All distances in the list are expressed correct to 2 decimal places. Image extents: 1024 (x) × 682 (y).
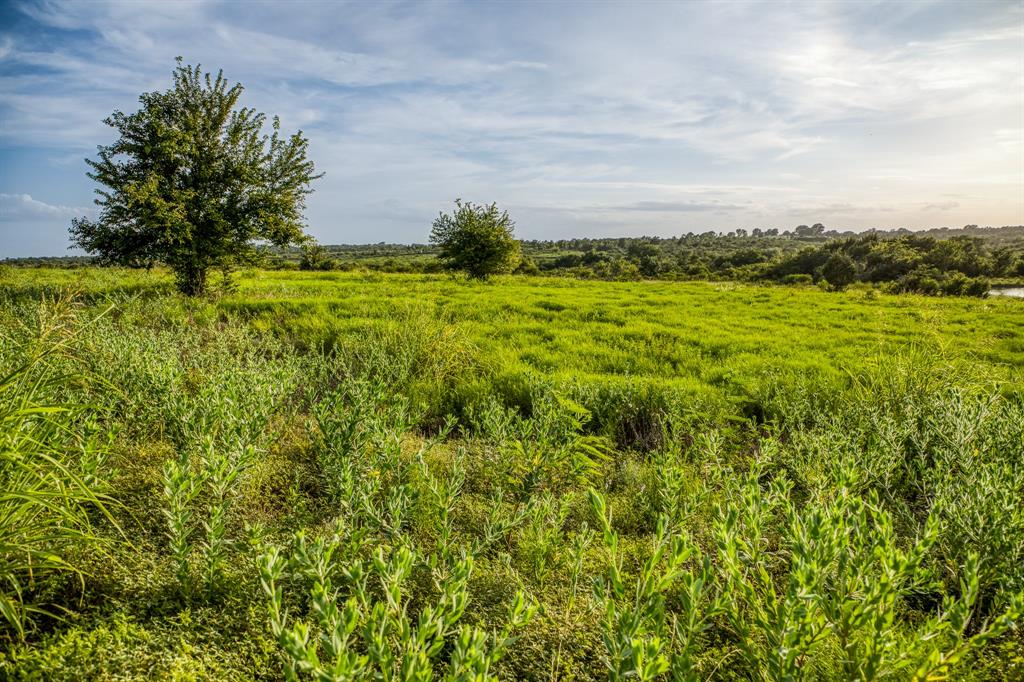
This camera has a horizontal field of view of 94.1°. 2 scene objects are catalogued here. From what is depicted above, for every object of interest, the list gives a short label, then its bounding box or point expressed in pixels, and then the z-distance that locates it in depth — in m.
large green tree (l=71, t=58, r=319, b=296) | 15.70
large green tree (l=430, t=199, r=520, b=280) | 31.38
